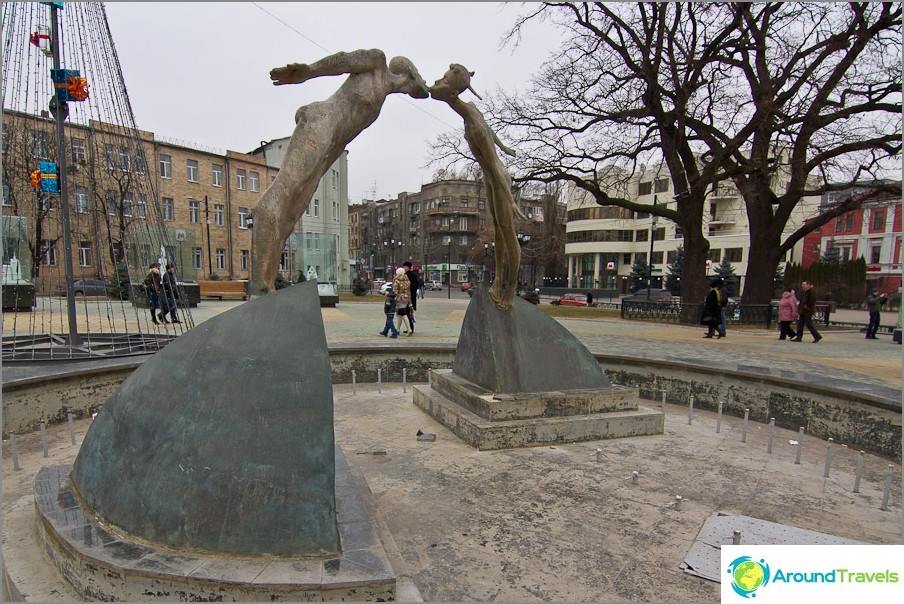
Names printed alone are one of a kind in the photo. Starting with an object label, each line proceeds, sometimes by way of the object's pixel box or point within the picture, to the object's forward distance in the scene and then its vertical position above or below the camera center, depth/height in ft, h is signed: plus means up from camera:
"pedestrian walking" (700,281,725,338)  42.11 -3.36
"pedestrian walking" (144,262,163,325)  39.91 -1.63
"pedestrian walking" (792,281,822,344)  42.63 -3.39
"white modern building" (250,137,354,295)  56.70 +2.98
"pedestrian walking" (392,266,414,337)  36.68 -1.75
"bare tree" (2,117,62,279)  30.60 +8.53
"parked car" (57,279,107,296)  71.18 -3.42
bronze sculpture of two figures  11.82 +3.65
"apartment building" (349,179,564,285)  203.00 +16.40
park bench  80.28 -4.04
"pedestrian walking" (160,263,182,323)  39.63 -1.62
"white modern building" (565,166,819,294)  162.40 +11.56
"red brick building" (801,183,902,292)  136.36 +10.19
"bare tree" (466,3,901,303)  47.47 +17.43
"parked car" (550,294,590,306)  96.49 -6.32
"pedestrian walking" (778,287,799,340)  43.50 -3.62
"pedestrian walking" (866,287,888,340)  46.17 -3.61
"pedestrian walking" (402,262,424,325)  47.01 -1.47
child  36.88 -3.22
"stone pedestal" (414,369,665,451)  16.74 -5.45
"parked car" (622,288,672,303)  101.76 -5.40
